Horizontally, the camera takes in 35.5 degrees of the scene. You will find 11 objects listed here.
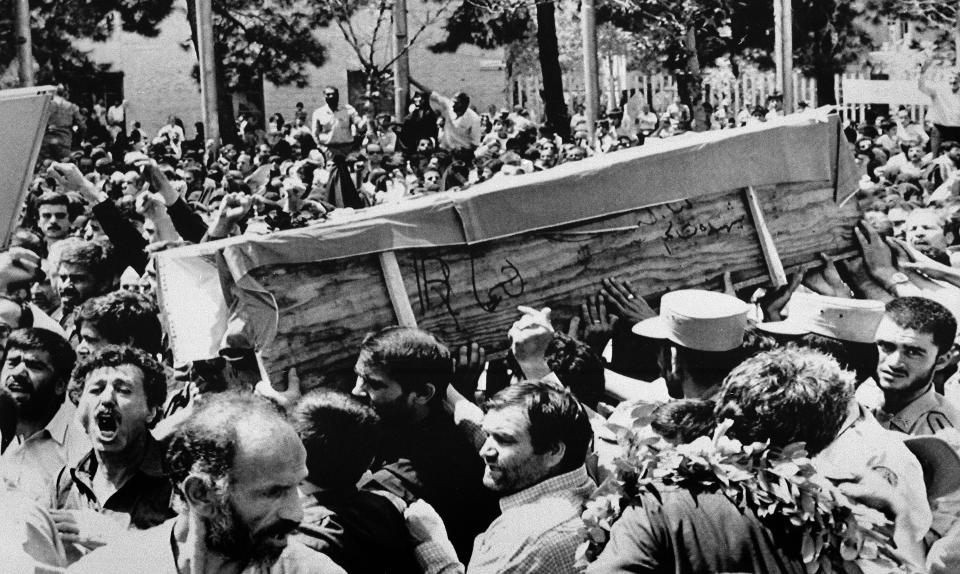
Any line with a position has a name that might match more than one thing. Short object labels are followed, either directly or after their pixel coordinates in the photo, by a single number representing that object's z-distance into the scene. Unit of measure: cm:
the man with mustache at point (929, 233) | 720
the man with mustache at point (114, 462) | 456
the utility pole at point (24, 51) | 1284
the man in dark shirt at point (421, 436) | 466
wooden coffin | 521
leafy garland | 367
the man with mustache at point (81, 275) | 675
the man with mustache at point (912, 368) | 525
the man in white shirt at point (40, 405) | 506
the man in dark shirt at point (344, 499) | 418
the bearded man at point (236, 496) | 396
